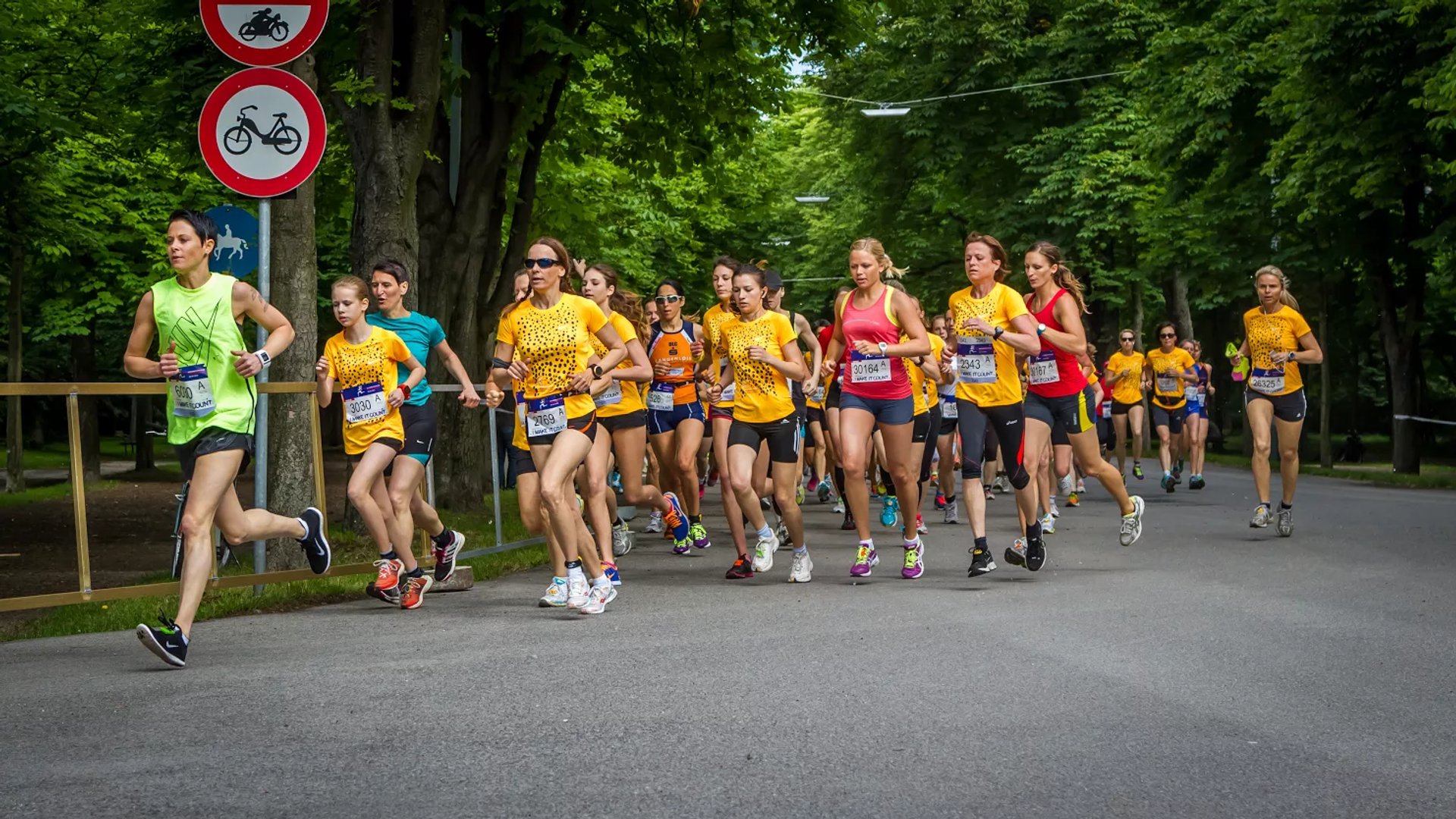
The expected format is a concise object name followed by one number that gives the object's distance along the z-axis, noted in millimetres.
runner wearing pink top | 11477
